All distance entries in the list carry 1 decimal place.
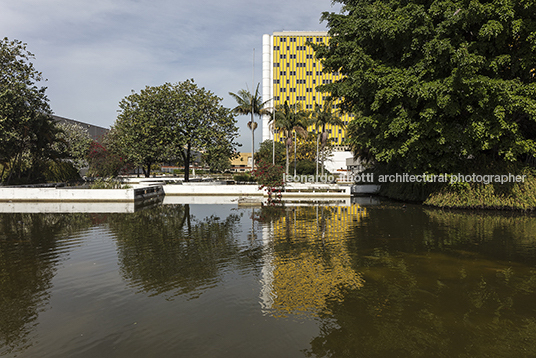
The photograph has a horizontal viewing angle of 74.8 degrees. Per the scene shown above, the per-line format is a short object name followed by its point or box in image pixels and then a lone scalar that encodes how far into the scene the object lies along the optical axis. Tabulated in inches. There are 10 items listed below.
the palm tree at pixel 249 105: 1897.1
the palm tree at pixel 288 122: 1899.6
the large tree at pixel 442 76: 767.7
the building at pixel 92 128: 2822.3
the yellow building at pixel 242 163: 5119.6
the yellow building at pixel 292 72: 5000.0
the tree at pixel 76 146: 2320.4
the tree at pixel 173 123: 1612.9
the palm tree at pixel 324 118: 2058.3
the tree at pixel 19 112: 1438.2
